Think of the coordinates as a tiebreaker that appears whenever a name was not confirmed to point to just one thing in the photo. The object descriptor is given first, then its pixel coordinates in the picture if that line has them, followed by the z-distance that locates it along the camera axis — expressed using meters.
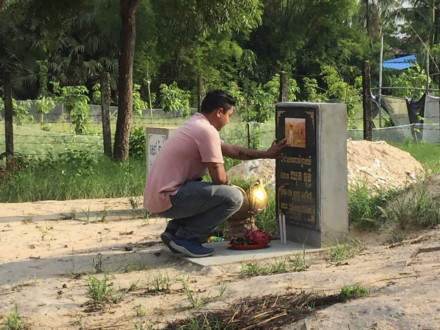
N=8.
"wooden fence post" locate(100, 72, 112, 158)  13.99
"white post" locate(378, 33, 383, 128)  20.81
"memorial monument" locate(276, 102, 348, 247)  7.10
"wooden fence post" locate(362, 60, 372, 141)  14.24
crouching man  6.73
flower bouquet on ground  7.12
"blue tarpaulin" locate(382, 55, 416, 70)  48.25
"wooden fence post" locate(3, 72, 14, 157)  13.62
